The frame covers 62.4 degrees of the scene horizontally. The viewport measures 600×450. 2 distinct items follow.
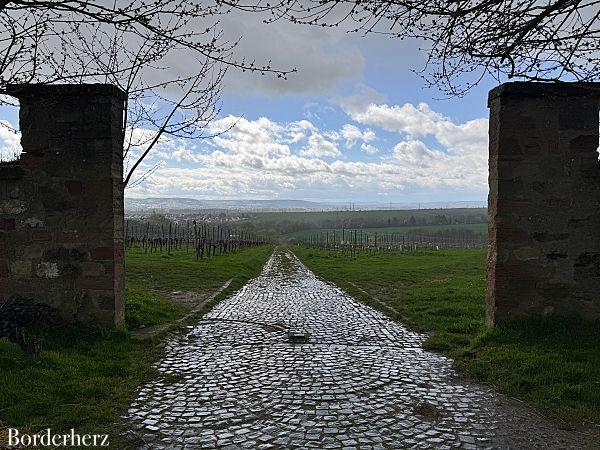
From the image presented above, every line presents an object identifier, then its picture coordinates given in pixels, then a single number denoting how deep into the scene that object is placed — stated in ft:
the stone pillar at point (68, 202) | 23.52
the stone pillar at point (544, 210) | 23.13
